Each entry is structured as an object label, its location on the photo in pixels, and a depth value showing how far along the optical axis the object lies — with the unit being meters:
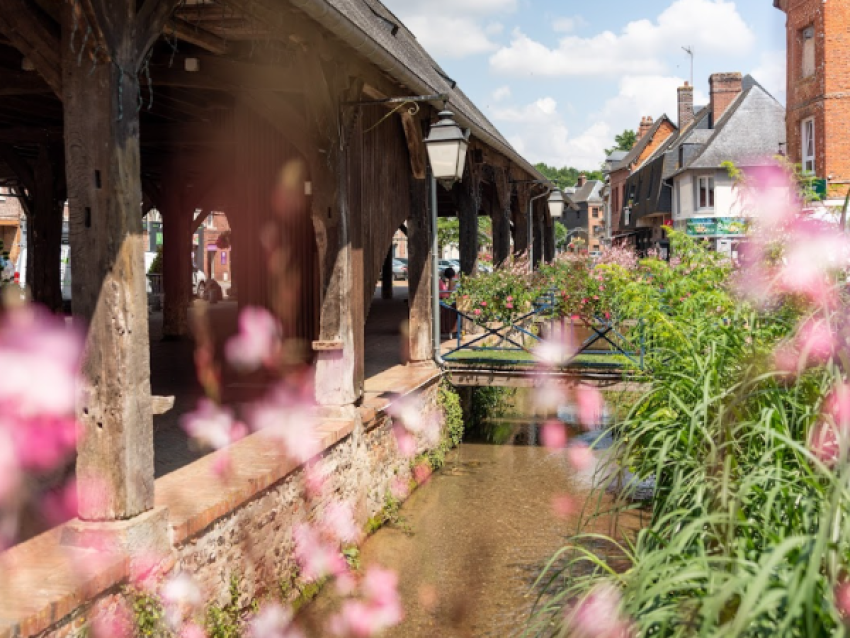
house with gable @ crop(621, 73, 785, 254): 32.34
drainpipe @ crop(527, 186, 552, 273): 19.12
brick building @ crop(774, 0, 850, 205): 18.25
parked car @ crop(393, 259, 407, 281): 47.07
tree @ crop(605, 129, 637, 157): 82.44
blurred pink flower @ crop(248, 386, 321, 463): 6.02
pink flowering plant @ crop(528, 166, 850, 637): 2.38
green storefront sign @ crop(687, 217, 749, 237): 32.69
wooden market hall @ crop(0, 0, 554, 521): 3.87
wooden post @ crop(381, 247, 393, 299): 26.33
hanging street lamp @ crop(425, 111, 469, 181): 8.19
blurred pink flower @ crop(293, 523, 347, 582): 5.86
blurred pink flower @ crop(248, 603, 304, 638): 5.07
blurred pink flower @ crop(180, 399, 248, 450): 6.43
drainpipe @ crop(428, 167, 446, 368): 9.89
